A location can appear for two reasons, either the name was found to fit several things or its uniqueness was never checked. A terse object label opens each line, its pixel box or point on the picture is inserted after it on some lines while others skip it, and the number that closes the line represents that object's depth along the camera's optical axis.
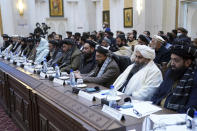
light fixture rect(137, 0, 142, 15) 10.64
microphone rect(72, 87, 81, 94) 2.77
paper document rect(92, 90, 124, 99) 2.64
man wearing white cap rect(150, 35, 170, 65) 5.18
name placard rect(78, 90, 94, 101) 2.48
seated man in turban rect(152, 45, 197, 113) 2.27
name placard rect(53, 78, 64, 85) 3.24
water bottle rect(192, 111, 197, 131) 1.61
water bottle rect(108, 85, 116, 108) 2.23
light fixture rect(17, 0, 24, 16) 10.71
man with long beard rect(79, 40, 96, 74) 4.35
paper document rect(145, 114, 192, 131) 1.65
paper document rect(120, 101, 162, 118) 2.07
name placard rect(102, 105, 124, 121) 1.94
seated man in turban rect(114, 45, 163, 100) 2.92
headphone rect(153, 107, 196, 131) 1.67
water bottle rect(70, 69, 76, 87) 3.21
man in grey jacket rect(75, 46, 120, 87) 3.55
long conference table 1.89
